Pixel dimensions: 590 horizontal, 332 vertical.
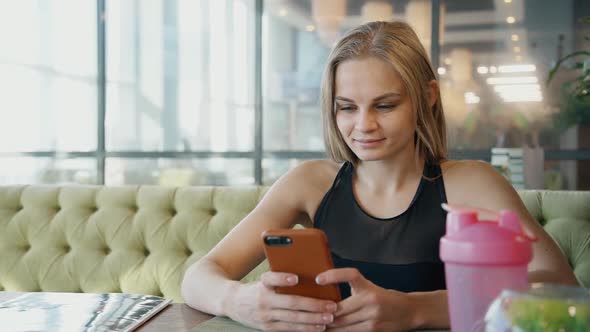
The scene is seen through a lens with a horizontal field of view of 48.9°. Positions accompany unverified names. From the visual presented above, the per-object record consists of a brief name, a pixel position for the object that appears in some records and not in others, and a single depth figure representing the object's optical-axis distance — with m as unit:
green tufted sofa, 1.91
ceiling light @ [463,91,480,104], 4.00
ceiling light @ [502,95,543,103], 3.92
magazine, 0.94
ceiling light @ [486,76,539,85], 3.92
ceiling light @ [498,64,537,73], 3.93
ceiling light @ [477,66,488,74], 3.98
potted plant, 3.84
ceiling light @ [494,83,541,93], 3.91
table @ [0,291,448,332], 0.96
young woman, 1.11
